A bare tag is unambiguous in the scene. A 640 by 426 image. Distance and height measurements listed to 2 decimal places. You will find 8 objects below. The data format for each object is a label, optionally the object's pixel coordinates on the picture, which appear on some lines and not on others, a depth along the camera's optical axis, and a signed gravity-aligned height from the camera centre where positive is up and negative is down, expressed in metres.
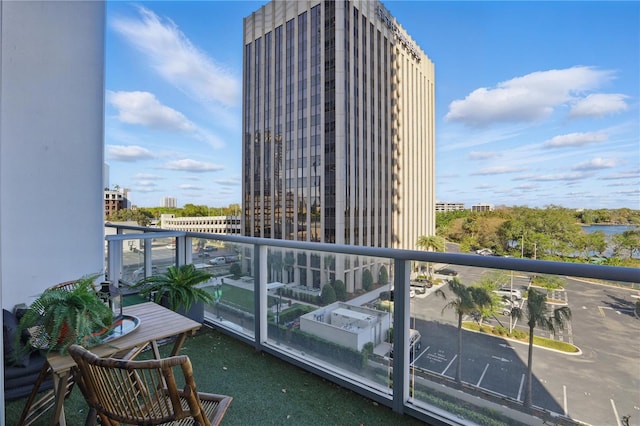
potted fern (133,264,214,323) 3.43 -0.87
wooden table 1.52 -0.74
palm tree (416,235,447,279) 40.54 -3.81
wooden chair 1.10 -0.70
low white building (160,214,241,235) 13.68 -0.54
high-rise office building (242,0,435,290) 31.39 +10.42
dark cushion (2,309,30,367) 2.06 -0.91
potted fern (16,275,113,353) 1.53 -0.54
